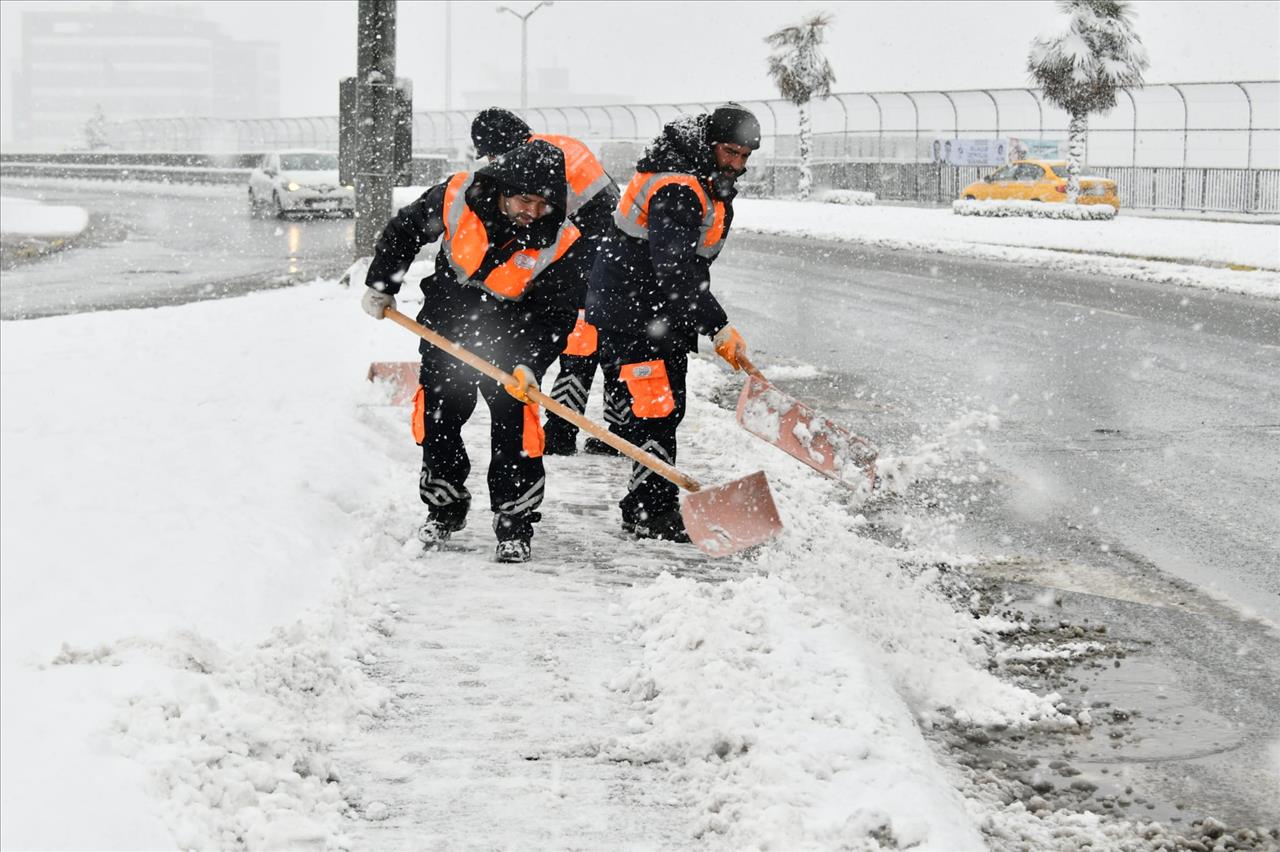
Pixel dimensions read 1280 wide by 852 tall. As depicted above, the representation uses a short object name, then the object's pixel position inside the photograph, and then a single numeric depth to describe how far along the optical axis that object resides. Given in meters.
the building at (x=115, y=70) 166.38
